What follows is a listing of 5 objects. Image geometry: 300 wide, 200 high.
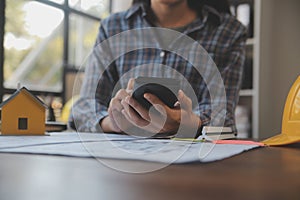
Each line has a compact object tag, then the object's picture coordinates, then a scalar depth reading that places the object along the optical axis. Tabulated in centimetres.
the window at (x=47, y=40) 202
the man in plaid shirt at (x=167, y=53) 129
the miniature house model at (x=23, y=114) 88
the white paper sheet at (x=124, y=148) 48
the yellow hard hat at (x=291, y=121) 73
